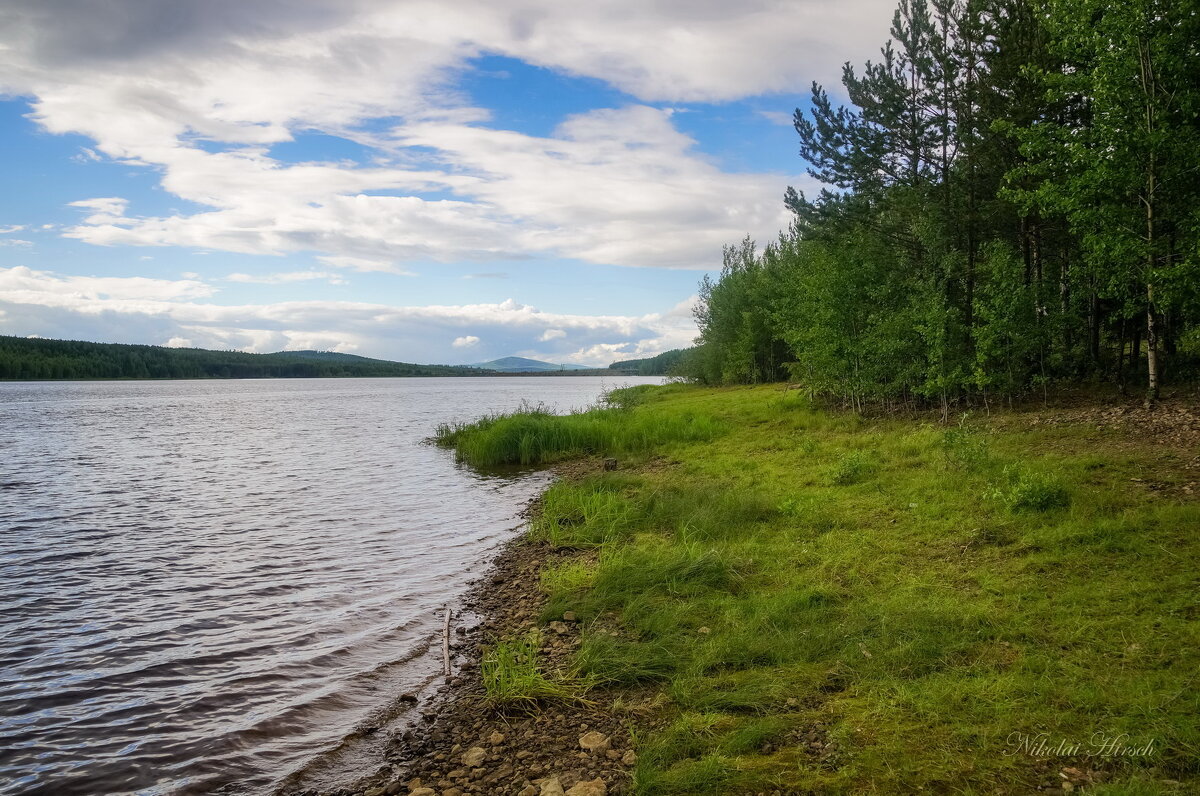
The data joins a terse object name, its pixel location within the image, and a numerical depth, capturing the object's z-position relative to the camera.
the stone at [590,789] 4.86
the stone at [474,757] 5.60
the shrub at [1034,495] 10.23
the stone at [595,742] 5.55
